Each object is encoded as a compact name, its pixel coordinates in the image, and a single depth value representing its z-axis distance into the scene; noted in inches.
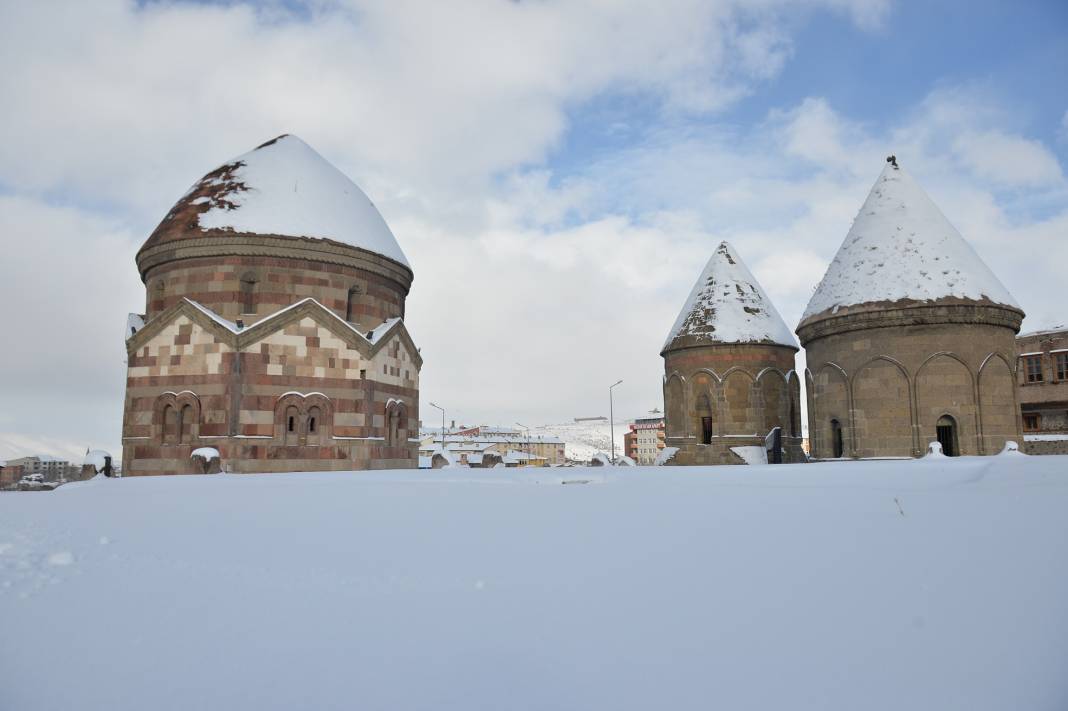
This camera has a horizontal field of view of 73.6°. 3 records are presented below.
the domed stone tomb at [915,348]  738.2
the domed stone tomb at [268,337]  719.1
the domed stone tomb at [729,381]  1005.8
